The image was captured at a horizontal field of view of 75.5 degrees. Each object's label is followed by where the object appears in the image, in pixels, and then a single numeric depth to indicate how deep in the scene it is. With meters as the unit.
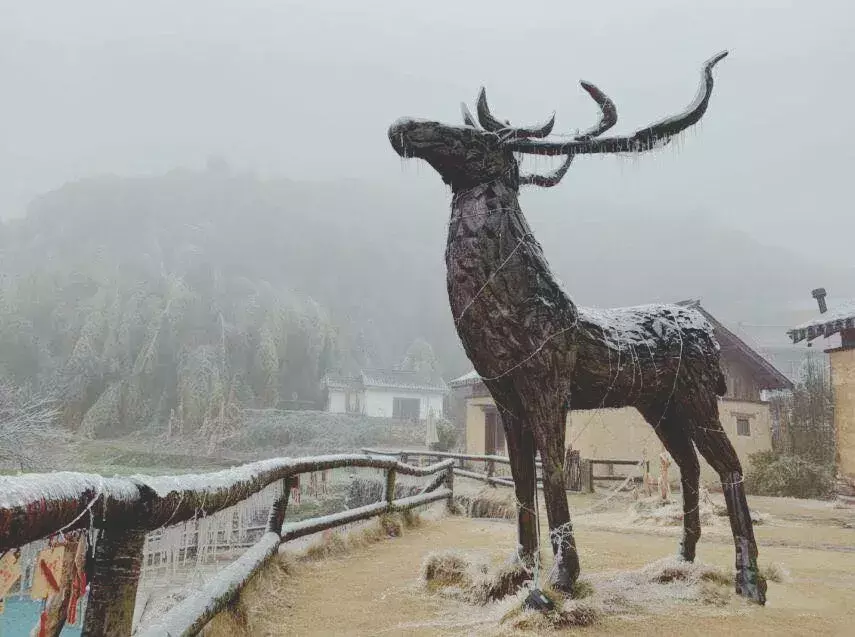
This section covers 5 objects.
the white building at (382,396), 32.97
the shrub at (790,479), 14.47
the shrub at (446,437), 25.14
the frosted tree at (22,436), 10.70
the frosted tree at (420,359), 41.94
